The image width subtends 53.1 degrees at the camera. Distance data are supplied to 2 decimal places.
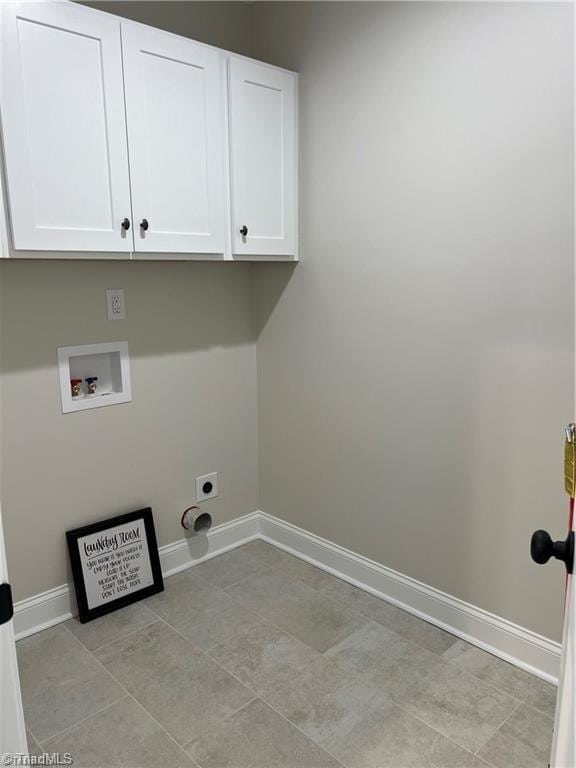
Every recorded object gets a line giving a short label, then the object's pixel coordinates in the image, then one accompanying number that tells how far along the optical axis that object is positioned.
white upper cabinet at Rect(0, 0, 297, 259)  1.78
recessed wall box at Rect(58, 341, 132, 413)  2.29
